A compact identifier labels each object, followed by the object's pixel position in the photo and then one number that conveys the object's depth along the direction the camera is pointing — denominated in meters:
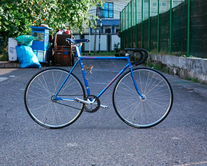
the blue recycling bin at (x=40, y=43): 17.62
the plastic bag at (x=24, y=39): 16.78
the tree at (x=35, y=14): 18.45
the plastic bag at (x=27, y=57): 16.59
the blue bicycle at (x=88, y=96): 4.92
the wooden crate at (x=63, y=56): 18.02
